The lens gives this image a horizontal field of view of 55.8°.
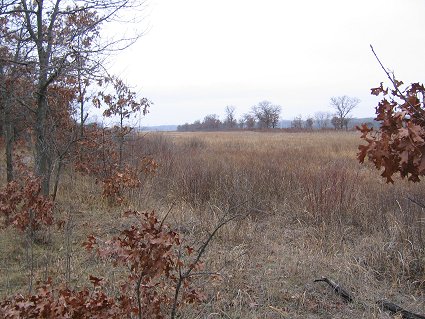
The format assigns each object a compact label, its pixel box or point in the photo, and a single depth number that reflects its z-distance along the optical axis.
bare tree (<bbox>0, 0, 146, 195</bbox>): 6.62
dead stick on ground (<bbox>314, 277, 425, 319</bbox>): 3.84
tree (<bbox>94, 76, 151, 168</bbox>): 9.15
